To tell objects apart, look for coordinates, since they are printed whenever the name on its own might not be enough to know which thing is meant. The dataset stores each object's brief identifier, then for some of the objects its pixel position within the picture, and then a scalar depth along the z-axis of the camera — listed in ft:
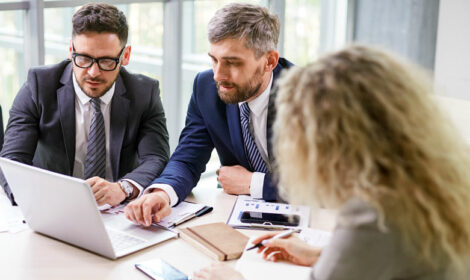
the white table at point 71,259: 5.53
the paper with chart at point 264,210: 6.74
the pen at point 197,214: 6.75
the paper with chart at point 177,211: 6.75
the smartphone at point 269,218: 6.75
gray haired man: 7.68
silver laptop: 5.57
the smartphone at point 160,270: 5.42
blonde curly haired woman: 3.71
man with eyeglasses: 7.80
